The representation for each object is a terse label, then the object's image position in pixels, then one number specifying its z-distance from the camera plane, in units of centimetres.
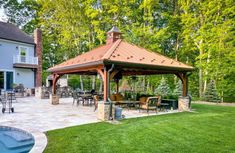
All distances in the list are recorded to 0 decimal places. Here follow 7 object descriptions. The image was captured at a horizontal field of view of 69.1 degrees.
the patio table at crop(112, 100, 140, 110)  821
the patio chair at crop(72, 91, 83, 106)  1018
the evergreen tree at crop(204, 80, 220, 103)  1203
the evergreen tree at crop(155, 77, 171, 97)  1381
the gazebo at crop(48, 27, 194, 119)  665
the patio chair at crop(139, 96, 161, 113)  786
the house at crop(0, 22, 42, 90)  1524
